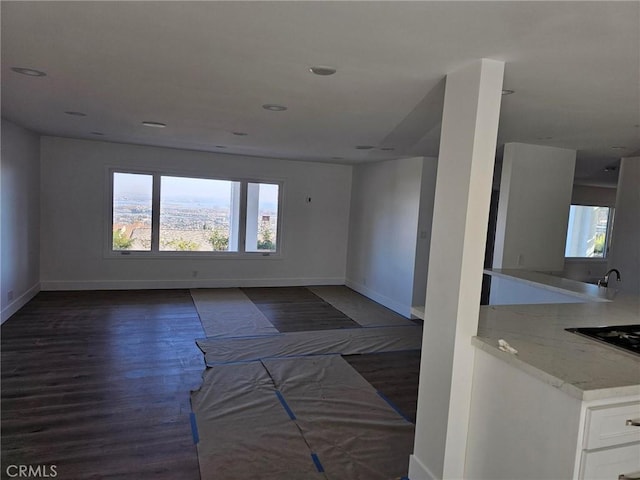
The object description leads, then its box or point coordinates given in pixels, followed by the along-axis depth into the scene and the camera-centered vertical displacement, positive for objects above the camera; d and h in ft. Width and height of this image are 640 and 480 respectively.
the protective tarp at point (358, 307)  18.66 -4.85
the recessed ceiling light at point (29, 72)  8.32 +2.42
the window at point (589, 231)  30.99 -0.41
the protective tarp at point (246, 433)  7.87 -5.01
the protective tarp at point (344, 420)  8.23 -4.97
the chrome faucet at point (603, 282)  11.97 -1.63
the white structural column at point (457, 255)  6.49 -0.64
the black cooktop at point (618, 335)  6.52 -1.83
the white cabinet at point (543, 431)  5.09 -2.79
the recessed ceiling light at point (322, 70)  7.30 +2.49
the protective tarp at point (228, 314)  16.03 -4.90
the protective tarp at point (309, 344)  13.61 -4.92
